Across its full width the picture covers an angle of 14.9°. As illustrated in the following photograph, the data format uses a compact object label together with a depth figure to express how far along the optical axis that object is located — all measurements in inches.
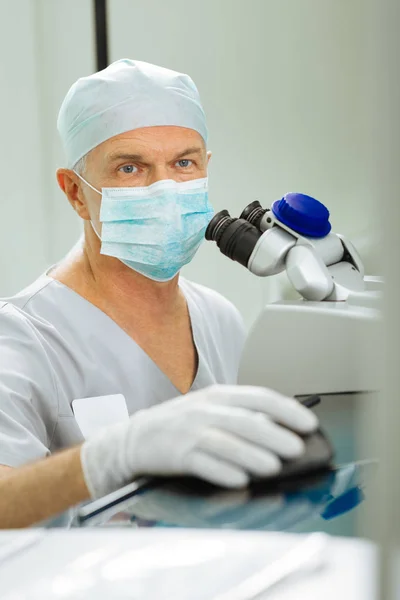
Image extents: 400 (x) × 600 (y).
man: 63.3
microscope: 56.8
